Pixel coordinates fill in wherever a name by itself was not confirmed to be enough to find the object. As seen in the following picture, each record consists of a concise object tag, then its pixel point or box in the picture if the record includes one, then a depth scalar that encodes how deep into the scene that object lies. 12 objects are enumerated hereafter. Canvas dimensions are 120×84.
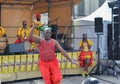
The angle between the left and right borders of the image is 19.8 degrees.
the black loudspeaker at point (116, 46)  13.74
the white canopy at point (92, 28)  15.06
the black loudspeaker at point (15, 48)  12.12
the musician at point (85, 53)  13.09
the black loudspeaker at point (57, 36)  15.30
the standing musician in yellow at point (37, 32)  13.67
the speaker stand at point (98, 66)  13.29
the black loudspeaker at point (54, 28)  15.41
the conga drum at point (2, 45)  13.25
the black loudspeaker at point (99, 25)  13.29
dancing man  7.59
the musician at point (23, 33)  13.44
